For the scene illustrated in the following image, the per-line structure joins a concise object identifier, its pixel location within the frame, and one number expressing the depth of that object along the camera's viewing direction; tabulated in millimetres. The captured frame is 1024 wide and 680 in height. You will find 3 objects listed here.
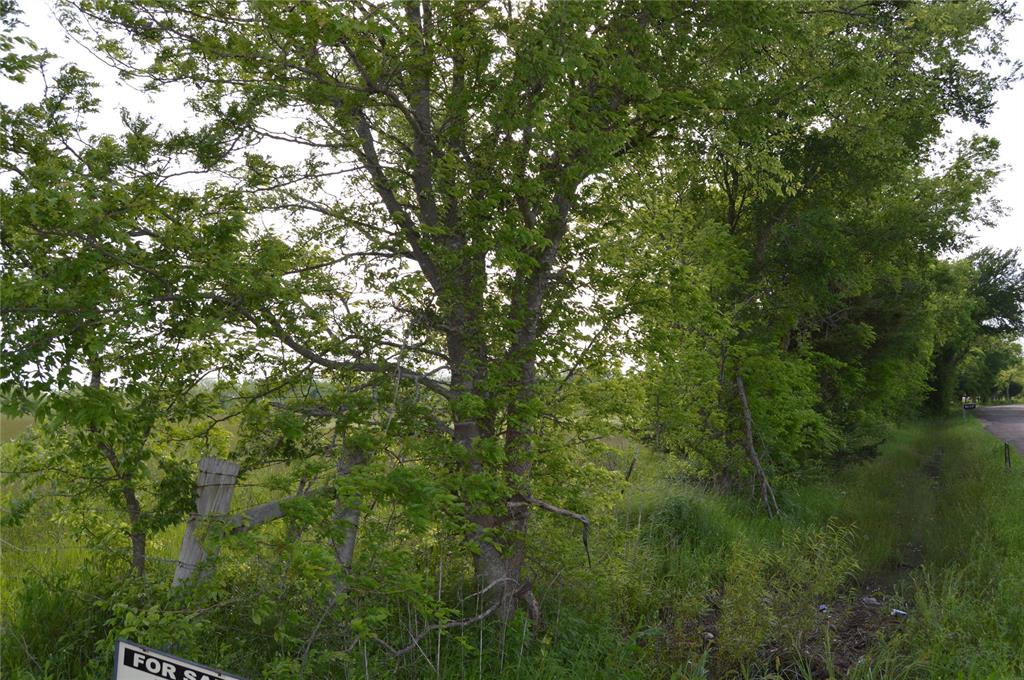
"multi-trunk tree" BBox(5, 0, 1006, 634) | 5570
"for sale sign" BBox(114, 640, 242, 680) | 3279
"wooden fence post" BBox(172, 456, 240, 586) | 5473
